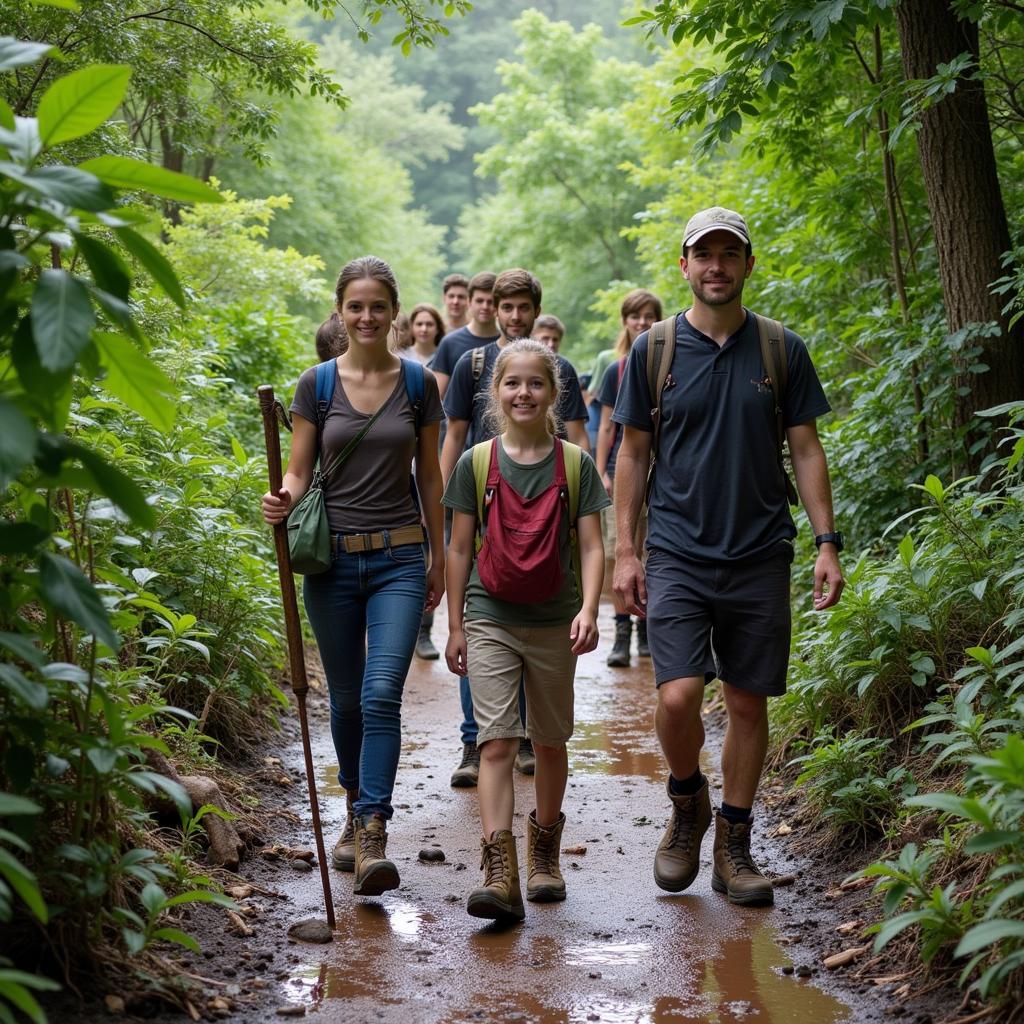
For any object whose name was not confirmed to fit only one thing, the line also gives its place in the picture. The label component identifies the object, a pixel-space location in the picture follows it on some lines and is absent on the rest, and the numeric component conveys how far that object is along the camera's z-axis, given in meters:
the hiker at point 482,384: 7.02
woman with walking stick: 5.23
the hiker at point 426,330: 10.64
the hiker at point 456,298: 10.85
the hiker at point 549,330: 9.92
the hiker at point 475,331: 8.14
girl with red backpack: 4.98
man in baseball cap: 4.98
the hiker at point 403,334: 9.59
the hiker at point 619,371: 8.83
